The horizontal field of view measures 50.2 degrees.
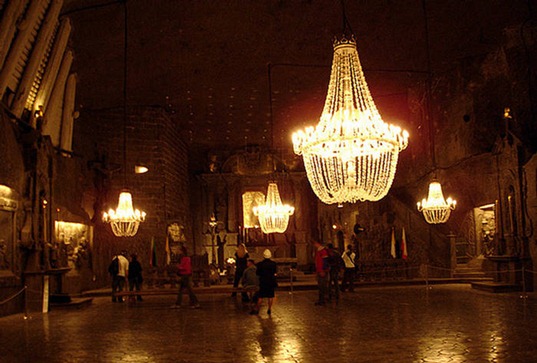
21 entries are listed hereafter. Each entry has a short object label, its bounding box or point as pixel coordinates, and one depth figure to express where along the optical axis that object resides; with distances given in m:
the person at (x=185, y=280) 11.02
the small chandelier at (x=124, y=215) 12.24
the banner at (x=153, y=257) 15.93
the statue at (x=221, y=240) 22.38
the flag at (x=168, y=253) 16.98
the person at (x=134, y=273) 13.20
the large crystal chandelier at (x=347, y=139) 7.23
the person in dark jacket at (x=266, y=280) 9.45
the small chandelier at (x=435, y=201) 12.20
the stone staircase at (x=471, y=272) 15.70
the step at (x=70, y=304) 11.09
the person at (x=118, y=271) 12.99
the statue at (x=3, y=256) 9.88
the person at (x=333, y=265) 10.88
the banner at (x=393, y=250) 16.47
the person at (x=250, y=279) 10.70
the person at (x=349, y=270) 13.42
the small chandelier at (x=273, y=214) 13.86
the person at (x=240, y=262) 11.81
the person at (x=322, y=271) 10.57
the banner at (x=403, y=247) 16.09
